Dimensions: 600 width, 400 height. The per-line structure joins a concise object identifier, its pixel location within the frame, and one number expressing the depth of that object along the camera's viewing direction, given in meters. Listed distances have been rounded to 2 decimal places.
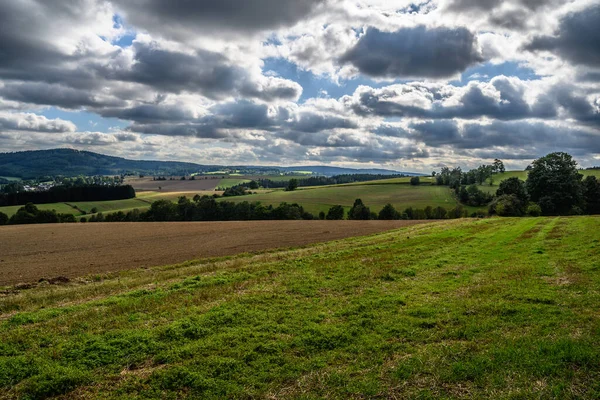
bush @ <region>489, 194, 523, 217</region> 75.93
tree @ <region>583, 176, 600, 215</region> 85.38
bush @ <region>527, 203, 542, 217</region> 74.81
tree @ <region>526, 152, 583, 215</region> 80.75
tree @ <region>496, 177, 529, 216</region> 77.31
